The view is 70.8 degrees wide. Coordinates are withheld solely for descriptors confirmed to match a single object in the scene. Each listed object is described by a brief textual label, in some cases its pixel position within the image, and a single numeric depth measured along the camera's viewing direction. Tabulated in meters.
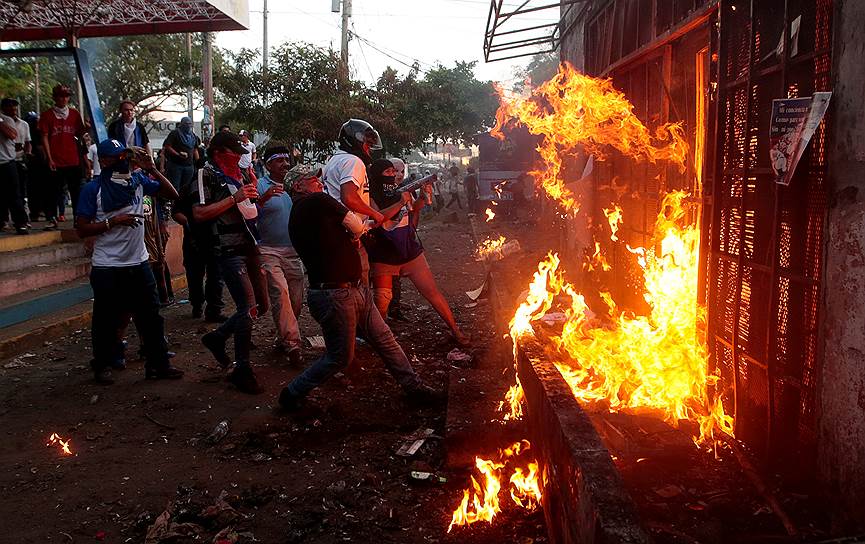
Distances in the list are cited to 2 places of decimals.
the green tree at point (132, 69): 26.53
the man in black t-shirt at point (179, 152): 10.67
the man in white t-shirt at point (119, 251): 5.54
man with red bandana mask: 5.70
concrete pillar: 2.91
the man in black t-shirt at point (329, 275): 4.86
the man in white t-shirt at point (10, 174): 9.02
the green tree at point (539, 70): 43.66
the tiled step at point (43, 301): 7.35
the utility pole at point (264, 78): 18.02
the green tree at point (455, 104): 23.77
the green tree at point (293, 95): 17.91
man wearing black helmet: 5.38
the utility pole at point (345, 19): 22.88
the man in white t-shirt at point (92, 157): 10.34
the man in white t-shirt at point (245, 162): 7.44
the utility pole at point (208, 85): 18.08
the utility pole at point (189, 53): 24.21
